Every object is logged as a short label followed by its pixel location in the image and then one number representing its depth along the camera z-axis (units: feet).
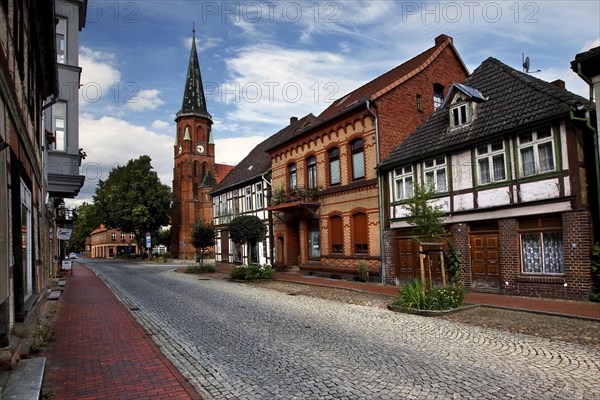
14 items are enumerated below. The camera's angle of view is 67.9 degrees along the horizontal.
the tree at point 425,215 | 39.99
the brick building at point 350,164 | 62.08
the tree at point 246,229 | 79.97
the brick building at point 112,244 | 299.38
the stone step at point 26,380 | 15.05
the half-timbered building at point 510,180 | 38.91
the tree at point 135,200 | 176.24
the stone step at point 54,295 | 47.83
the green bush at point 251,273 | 71.36
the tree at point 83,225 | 203.10
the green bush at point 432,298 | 36.68
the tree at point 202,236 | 100.42
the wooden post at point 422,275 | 38.37
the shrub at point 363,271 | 61.52
